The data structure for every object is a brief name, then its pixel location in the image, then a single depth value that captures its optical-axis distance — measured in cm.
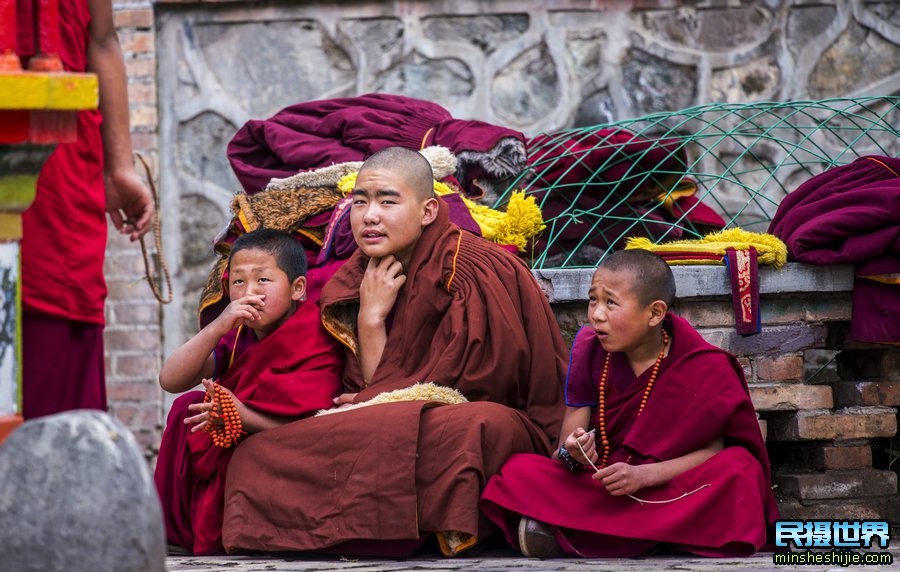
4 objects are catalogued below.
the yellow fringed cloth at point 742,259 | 912
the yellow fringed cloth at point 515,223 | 1002
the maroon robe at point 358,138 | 1088
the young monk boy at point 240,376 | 845
